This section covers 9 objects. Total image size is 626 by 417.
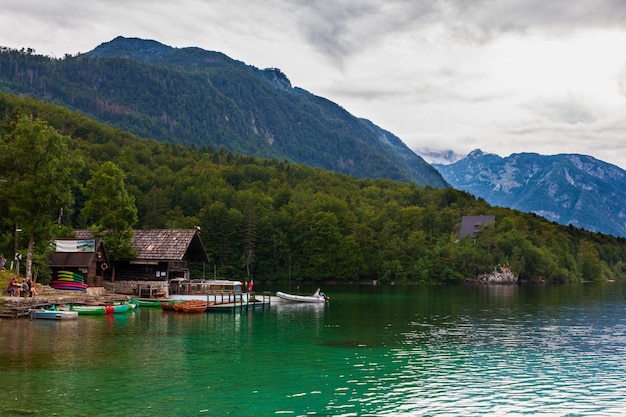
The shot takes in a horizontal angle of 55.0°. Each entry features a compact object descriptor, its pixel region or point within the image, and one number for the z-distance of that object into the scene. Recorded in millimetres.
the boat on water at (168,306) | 66812
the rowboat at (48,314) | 51812
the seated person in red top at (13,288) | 56094
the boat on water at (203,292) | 72250
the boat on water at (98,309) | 59184
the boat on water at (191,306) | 65000
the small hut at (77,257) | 68625
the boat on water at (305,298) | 84188
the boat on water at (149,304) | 71500
